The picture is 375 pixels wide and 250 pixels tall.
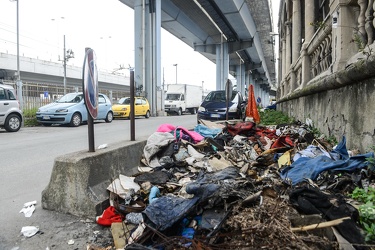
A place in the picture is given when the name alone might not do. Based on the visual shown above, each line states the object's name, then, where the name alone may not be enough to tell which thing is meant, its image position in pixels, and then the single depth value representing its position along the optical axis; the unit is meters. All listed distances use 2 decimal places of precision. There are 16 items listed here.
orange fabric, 10.27
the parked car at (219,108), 12.73
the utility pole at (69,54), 38.60
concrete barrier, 3.00
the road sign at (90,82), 3.28
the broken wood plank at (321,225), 1.95
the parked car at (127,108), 19.25
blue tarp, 3.00
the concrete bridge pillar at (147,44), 20.82
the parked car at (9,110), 11.36
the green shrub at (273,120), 10.37
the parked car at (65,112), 13.34
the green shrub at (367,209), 1.91
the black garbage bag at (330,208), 1.91
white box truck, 28.72
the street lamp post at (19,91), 15.32
